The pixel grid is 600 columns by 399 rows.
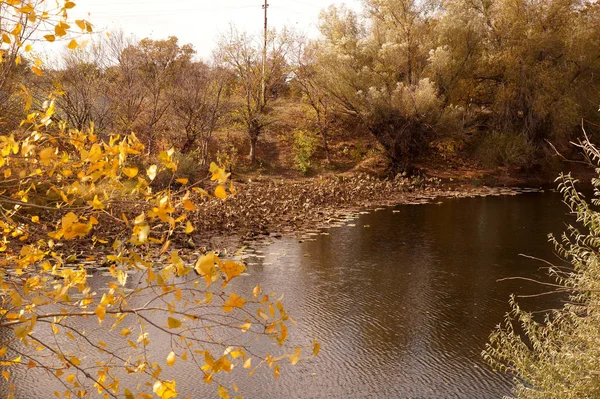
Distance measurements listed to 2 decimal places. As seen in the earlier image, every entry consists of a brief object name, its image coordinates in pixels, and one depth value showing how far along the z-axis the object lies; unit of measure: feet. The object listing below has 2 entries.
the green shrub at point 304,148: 83.76
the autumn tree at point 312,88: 87.56
